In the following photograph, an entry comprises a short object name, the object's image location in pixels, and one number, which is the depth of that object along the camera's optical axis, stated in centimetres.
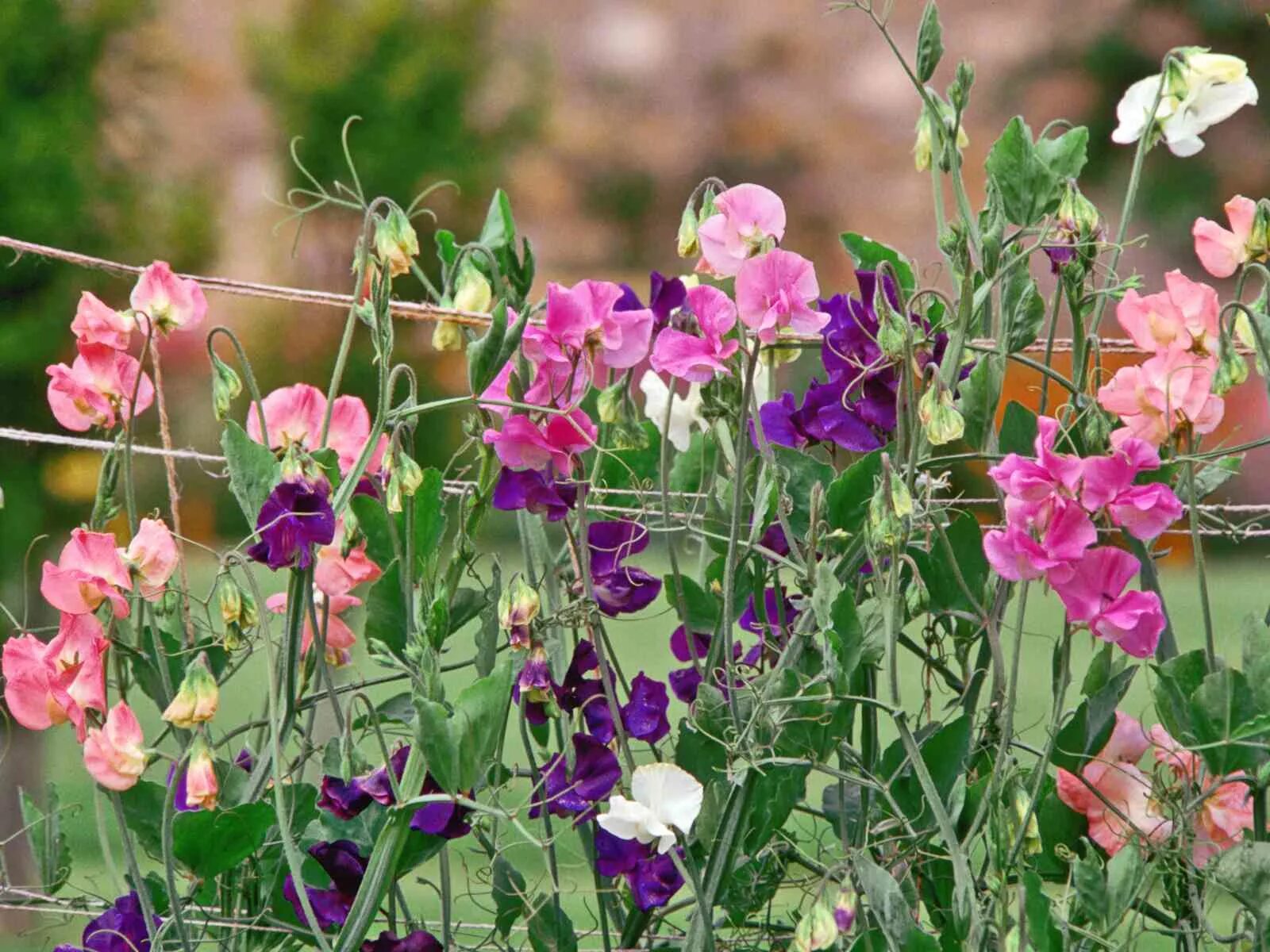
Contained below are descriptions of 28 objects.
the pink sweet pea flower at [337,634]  396
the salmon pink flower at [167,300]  392
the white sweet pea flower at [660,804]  380
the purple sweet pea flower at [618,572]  390
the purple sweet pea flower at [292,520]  379
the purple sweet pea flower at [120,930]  387
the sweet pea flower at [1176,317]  386
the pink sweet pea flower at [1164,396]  383
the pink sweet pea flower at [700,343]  381
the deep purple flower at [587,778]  387
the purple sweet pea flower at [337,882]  385
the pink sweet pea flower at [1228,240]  389
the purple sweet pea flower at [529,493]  383
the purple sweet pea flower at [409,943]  386
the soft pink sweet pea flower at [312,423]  392
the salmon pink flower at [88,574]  384
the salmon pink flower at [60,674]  386
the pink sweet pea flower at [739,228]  382
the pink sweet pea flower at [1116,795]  390
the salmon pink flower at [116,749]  384
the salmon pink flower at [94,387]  392
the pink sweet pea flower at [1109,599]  379
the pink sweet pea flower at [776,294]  380
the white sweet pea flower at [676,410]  399
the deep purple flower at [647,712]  388
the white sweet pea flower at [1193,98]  389
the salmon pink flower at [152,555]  386
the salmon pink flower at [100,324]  391
